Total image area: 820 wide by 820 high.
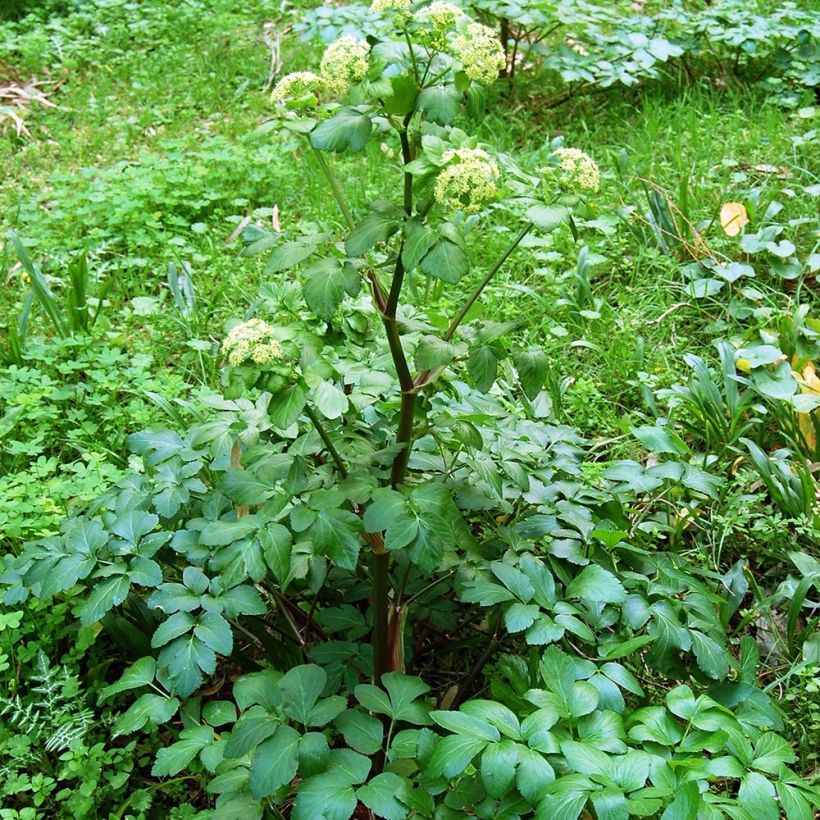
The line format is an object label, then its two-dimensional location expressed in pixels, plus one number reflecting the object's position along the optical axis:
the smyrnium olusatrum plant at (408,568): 1.51
